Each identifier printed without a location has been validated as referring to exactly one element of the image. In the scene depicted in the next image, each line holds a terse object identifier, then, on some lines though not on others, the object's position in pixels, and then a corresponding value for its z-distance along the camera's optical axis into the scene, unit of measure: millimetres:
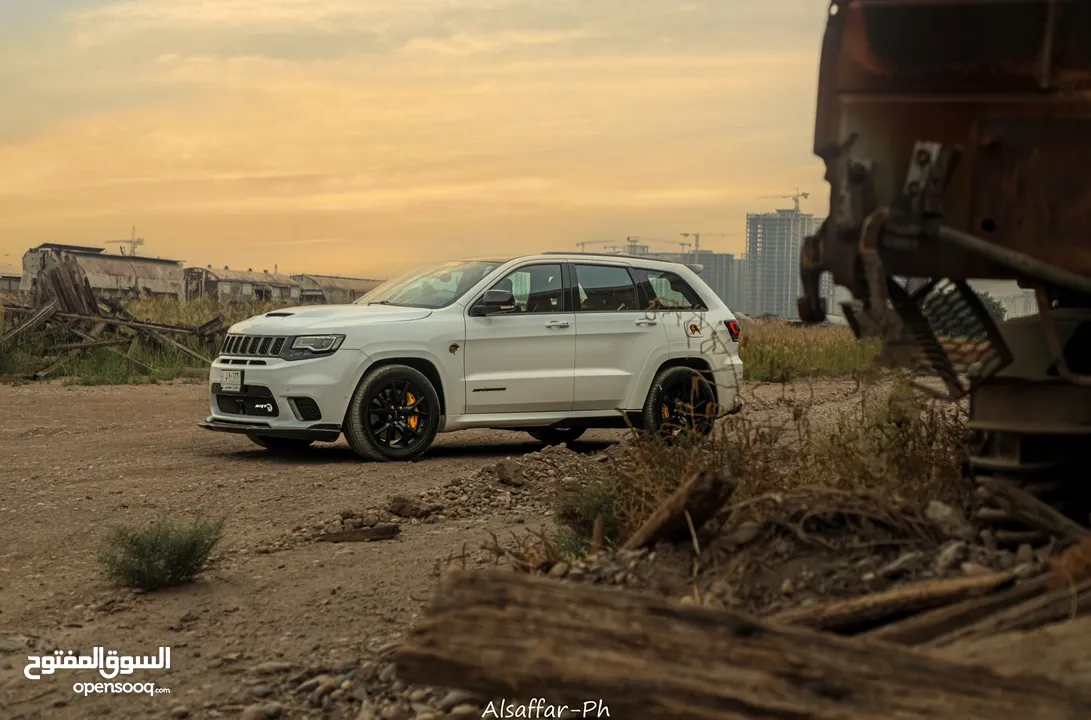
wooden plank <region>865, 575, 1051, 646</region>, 4035
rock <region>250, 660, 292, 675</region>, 5316
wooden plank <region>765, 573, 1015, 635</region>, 4199
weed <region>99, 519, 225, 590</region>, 6719
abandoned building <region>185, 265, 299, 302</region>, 70938
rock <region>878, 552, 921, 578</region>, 4594
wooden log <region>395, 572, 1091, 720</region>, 3471
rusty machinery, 4730
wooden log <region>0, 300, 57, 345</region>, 22312
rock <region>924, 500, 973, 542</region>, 4918
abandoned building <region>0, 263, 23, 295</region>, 77500
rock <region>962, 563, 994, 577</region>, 4423
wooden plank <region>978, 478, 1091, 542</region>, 4828
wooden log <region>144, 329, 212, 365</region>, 23609
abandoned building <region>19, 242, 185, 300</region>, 61584
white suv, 11320
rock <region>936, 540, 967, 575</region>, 4559
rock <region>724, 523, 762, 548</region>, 5016
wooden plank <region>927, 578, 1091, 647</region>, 3984
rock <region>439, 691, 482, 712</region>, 4532
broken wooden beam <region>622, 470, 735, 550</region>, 5023
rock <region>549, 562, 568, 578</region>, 5281
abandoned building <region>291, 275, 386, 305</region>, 78812
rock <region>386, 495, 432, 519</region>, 8719
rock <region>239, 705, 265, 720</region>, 4785
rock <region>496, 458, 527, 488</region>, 9758
